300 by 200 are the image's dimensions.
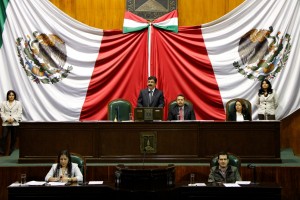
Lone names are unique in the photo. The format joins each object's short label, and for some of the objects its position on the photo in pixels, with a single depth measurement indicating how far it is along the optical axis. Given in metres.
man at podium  8.34
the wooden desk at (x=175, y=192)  5.28
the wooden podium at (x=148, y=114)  7.22
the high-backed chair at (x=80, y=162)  6.17
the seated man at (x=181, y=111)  7.85
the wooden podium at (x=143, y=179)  5.14
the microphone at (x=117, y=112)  8.12
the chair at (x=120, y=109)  8.34
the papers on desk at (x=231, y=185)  5.39
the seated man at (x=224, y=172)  5.99
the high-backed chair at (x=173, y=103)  8.12
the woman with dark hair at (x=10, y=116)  8.77
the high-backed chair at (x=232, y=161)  6.29
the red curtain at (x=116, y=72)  9.36
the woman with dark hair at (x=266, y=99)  8.75
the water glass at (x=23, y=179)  5.37
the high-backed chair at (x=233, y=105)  8.25
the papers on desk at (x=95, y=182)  5.52
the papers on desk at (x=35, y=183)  5.52
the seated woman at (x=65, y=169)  5.96
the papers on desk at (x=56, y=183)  5.51
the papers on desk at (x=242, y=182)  5.67
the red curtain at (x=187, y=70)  9.32
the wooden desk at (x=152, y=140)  7.25
